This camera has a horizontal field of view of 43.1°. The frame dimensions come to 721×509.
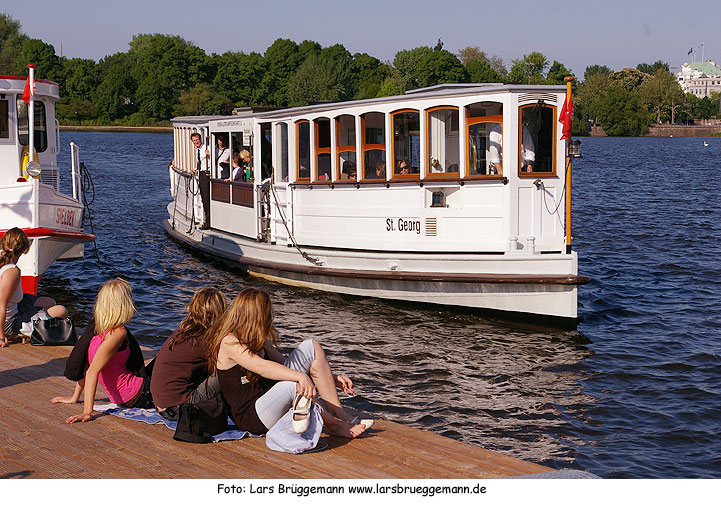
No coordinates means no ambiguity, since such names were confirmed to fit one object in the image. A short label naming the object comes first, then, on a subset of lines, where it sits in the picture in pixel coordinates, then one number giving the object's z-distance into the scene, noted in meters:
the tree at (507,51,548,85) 177.43
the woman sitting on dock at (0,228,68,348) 10.86
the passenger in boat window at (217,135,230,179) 21.85
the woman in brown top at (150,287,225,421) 7.72
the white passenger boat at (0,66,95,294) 16.27
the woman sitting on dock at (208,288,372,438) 7.30
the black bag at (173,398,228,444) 7.55
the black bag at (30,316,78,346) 11.12
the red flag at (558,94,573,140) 14.97
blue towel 7.66
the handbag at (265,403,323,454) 7.30
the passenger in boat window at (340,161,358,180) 17.62
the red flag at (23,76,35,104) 16.50
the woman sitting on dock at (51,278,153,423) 8.00
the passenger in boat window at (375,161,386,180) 16.97
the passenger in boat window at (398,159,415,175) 16.70
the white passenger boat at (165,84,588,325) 15.42
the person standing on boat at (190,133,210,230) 22.94
